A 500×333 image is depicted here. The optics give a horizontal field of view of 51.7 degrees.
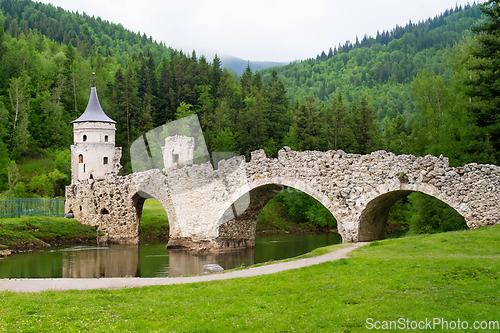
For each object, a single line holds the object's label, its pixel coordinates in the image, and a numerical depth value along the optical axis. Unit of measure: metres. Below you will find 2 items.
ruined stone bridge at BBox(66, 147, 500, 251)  22.09
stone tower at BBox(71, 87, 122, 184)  42.28
